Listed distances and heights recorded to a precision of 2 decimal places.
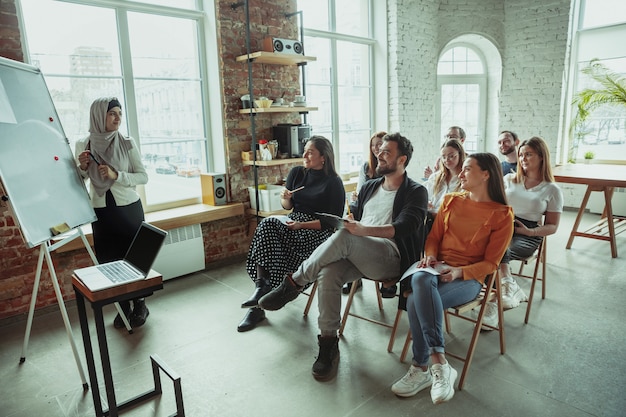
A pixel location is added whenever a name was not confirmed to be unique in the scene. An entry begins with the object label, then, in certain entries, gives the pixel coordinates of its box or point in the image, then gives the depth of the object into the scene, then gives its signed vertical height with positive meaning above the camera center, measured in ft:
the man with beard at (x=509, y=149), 13.75 -0.90
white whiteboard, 7.40 -0.51
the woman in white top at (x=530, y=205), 10.22 -1.99
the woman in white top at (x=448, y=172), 11.25 -1.27
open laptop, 6.28 -2.06
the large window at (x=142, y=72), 11.89 +1.67
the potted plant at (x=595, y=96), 19.30 +0.90
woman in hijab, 9.74 -1.06
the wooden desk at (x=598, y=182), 14.08 -2.00
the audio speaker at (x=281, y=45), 14.47 +2.61
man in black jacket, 8.47 -2.41
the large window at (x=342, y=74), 17.92 +2.08
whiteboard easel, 7.96 -2.94
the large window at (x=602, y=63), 20.17 +2.26
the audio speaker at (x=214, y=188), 14.32 -1.92
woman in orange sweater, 7.41 -2.49
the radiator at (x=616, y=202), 19.31 -3.71
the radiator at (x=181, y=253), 13.25 -3.72
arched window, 22.59 +1.56
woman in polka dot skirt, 10.36 -2.38
